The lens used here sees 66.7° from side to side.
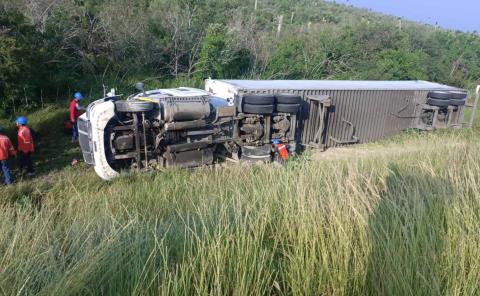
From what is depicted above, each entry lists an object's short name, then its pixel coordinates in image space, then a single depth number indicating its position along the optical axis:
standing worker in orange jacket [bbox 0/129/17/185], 7.52
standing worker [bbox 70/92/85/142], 10.20
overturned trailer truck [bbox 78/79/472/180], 7.30
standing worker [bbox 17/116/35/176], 7.94
